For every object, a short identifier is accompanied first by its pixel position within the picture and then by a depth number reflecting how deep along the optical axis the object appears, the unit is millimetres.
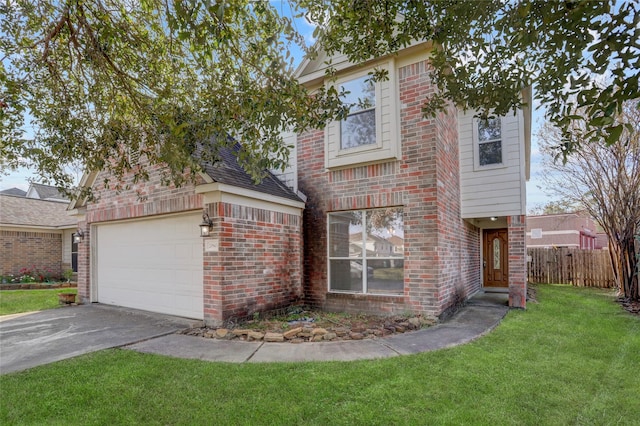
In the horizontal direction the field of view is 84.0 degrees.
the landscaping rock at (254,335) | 5742
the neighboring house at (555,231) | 27312
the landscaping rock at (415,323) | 6485
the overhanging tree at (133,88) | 4219
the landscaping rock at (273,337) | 5664
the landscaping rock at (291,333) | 5719
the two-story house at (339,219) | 6926
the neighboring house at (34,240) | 15398
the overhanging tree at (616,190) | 10234
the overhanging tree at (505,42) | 2471
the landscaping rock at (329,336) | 5783
